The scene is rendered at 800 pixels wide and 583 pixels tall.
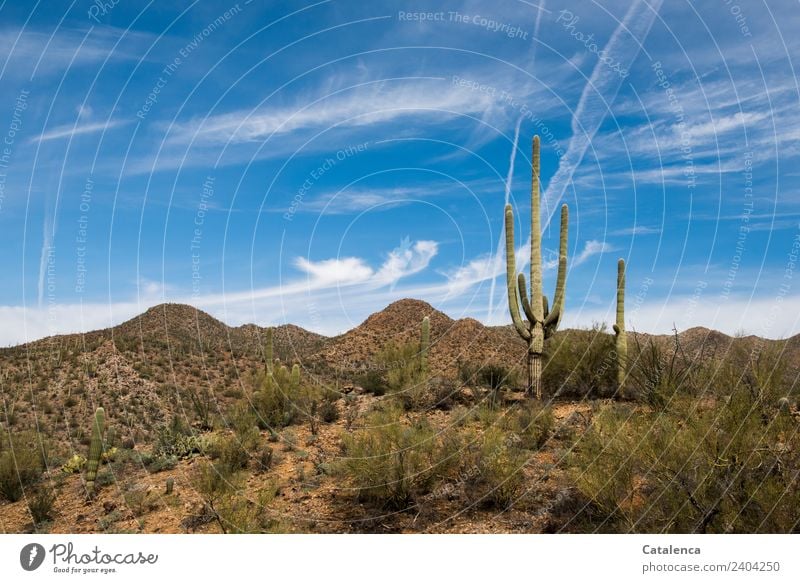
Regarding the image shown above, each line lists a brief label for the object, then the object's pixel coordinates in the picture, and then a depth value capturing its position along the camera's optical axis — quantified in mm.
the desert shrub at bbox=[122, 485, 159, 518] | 13105
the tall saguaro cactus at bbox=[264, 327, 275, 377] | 23386
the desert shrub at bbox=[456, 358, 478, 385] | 21239
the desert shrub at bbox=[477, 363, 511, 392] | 20812
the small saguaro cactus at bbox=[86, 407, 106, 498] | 15438
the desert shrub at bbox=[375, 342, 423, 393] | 20734
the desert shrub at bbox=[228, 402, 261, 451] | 16031
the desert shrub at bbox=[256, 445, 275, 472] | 14867
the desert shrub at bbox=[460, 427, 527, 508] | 11477
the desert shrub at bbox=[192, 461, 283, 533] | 10938
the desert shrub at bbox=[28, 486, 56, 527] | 13758
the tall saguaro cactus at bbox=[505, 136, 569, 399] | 18297
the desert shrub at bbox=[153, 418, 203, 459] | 17094
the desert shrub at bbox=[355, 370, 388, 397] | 22312
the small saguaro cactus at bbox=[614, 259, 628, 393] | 18875
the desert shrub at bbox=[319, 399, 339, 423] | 18984
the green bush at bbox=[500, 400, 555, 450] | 14336
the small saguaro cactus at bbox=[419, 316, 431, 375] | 21047
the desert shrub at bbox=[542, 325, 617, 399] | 19266
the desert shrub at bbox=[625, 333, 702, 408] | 15523
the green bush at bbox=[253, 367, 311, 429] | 19359
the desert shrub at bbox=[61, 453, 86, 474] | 17234
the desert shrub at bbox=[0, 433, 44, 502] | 15758
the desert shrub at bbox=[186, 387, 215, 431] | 20422
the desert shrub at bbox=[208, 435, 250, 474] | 14945
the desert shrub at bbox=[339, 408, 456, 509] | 11734
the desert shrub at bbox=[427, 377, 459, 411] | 18984
